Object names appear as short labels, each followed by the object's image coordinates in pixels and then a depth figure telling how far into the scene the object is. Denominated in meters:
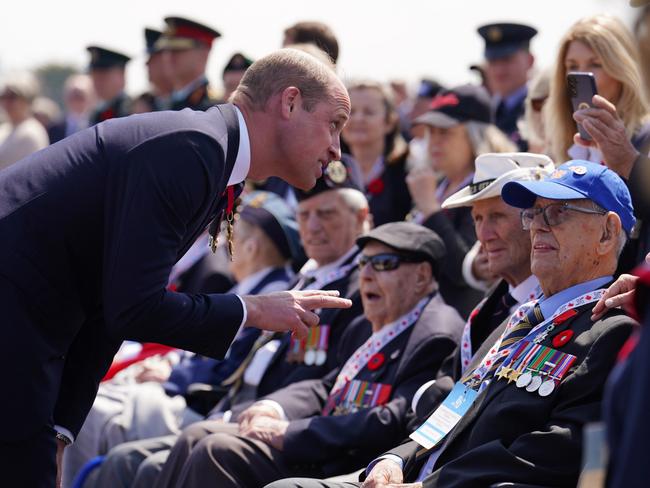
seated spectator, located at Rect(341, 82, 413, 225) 6.78
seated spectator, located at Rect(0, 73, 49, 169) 11.44
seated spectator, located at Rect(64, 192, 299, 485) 5.98
